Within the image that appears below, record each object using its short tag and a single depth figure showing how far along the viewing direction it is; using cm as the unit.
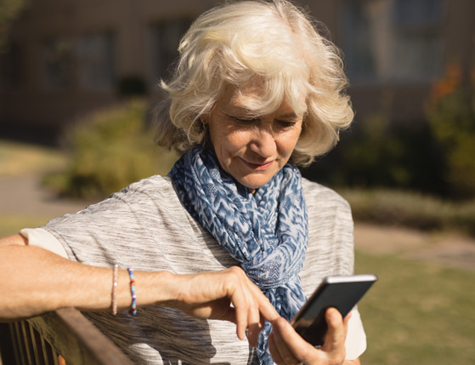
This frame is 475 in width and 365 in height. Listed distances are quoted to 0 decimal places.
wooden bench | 109
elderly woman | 171
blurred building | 973
